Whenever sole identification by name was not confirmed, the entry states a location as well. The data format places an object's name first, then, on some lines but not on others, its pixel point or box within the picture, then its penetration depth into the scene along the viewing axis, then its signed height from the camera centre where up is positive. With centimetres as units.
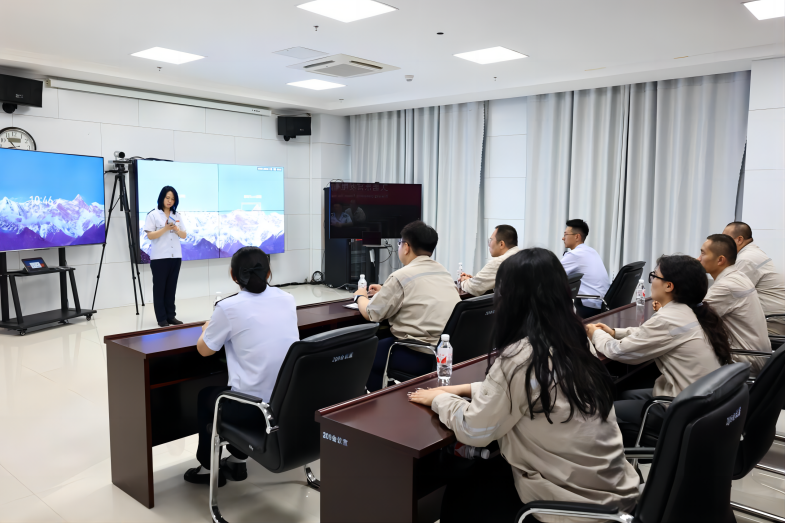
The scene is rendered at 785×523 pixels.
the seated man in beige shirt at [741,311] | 310 -56
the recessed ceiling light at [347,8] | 431 +144
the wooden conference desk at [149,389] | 268 -95
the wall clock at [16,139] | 622 +62
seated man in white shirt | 523 -60
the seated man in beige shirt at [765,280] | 434 -53
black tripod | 686 -19
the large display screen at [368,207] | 834 -8
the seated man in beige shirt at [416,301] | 343 -58
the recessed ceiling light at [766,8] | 417 +144
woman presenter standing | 629 -53
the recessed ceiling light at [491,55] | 566 +145
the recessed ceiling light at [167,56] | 586 +146
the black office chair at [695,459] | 137 -61
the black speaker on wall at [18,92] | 596 +108
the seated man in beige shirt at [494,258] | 454 -45
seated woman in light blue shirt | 254 -57
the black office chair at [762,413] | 210 -75
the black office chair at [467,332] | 319 -72
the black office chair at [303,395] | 224 -78
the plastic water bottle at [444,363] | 235 -64
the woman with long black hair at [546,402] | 161 -54
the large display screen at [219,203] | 728 -5
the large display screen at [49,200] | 589 -3
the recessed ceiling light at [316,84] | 733 +146
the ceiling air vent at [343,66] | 595 +142
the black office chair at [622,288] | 482 -69
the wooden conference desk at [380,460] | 173 -79
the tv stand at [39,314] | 588 -122
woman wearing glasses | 249 -56
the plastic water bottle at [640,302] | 396 -70
